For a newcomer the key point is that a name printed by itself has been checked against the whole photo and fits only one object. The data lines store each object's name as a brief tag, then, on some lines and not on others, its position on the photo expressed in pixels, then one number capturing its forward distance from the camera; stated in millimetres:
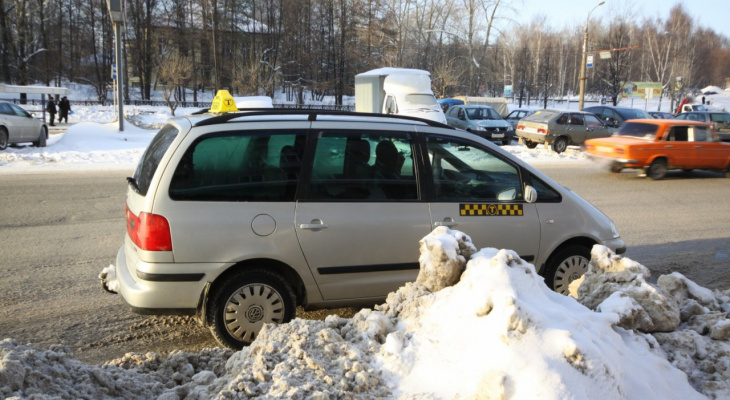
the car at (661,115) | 30959
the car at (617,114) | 25641
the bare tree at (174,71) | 41531
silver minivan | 4125
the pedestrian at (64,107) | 33750
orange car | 14078
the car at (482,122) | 25219
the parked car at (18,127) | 17875
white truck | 22625
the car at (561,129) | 21734
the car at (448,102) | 34562
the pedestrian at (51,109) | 31531
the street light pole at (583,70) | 30844
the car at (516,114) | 33472
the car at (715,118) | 25953
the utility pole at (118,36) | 20656
